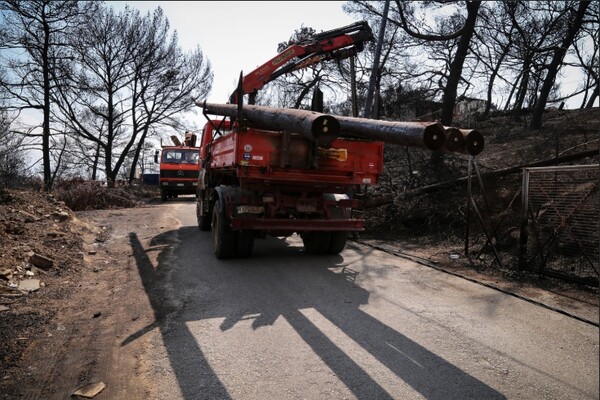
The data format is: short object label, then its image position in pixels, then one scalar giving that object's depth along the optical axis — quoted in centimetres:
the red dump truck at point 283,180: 660
